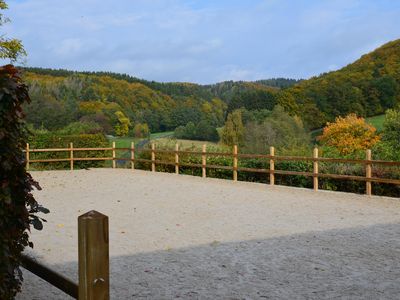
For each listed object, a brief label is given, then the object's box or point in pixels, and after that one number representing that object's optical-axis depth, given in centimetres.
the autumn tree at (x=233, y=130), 4871
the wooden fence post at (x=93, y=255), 222
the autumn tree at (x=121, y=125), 6070
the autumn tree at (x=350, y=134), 3588
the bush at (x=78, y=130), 2620
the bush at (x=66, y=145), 2406
